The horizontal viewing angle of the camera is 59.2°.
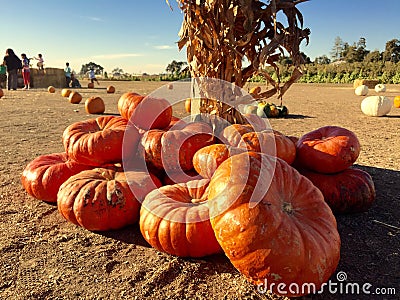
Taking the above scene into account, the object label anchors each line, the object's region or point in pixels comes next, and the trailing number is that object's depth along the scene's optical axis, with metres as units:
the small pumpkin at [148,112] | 3.58
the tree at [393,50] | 63.16
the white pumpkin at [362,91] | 19.44
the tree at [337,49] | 94.24
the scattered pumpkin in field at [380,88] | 20.88
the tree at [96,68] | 99.85
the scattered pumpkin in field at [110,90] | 20.54
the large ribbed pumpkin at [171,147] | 3.20
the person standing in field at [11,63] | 17.41
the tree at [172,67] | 60.39
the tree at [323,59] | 82.19
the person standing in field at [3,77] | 21.64
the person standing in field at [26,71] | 19.60
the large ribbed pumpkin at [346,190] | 3.23
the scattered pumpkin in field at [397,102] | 12.39
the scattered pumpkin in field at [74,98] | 13.59
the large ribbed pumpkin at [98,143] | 3.27
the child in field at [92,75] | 27.67
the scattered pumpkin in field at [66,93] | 16.36
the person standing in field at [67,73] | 24.16
